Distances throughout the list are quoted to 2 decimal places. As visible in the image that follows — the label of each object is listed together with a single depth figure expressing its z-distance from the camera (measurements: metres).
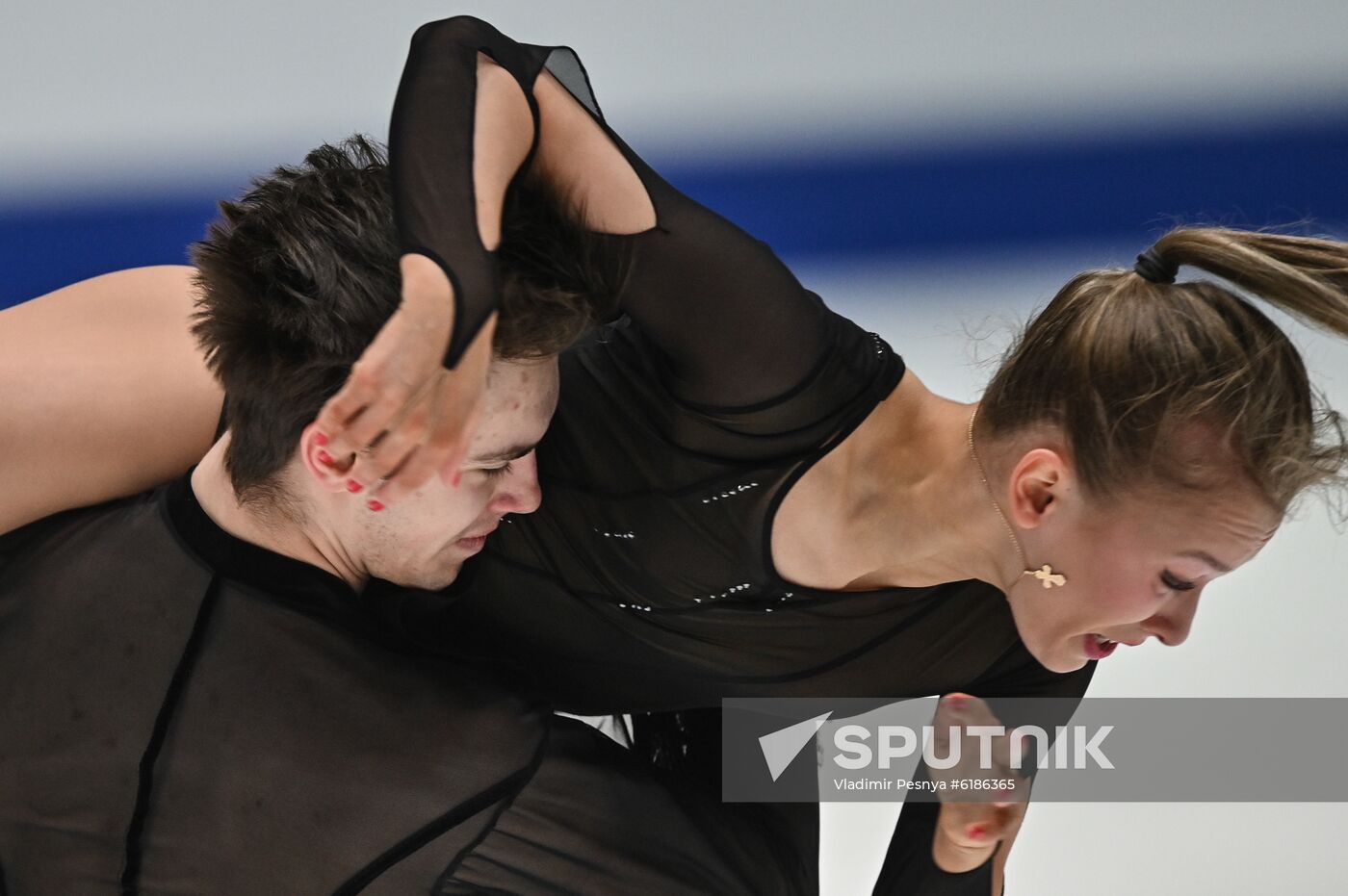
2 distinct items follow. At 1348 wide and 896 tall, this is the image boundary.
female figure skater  6.57
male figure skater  6.78
